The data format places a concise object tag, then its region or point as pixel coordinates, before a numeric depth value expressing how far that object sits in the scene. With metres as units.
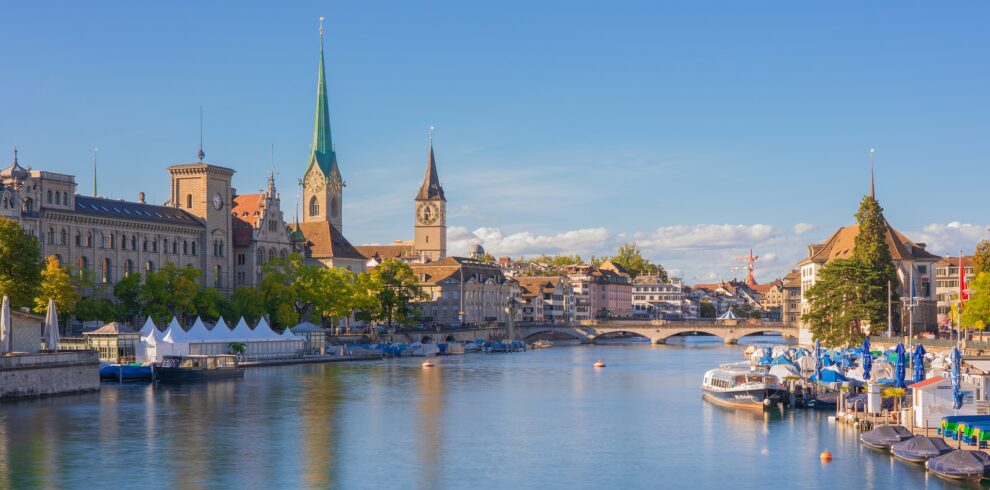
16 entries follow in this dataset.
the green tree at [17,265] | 91.25
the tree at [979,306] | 102.06
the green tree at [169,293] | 115.38
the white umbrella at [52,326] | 77.12
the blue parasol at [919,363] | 61.03
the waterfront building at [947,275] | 196.75
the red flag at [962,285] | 86.38
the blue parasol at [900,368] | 59.44
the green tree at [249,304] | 123.94
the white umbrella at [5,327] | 72.44
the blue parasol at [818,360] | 77.89
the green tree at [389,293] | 143.12
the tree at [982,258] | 117.33
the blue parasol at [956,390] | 51.41
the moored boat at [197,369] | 90.25
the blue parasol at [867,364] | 68.94
